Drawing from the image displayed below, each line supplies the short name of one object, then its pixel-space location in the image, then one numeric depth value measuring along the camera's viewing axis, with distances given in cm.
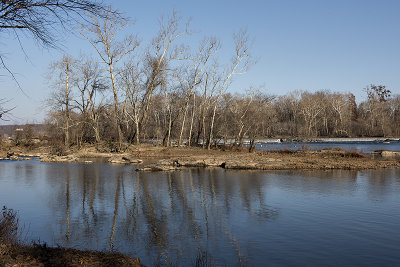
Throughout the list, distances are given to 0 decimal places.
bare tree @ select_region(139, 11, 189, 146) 3783
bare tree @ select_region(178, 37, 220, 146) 3847
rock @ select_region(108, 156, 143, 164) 2849
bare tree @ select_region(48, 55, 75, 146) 4222
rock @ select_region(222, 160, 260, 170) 2373
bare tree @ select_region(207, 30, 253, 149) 3761
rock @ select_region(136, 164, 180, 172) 2264
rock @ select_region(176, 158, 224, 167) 2542
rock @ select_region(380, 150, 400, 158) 3329
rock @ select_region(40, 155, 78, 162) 3027
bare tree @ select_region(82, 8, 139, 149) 3424
